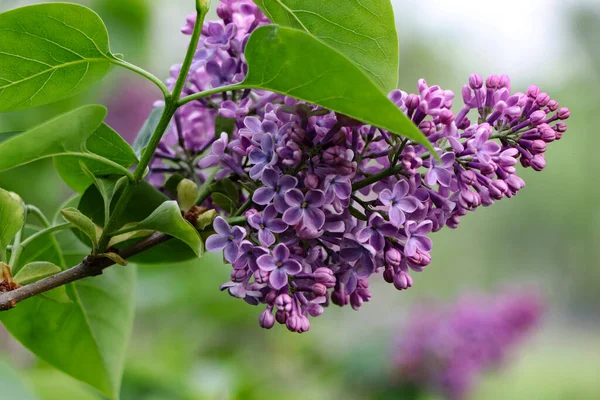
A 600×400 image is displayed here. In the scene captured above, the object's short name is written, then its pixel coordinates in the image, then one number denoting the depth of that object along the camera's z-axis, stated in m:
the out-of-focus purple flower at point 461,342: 1.41
